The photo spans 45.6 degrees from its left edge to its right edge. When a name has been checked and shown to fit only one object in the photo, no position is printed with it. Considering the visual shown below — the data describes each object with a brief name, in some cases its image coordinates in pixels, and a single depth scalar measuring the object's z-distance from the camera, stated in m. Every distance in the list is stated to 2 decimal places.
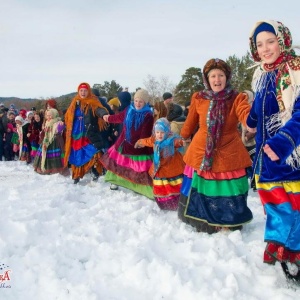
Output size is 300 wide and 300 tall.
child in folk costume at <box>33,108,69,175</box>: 8.23
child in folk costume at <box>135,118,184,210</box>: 4.86
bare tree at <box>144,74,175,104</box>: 55.41
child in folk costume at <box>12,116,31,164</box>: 10.84
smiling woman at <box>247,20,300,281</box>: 2.57
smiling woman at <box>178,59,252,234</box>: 3.78
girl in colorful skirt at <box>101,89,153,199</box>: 5.58
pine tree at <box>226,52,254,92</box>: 26.35
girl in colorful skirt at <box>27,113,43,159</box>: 10.12
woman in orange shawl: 6.80
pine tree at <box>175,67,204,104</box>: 36.00
